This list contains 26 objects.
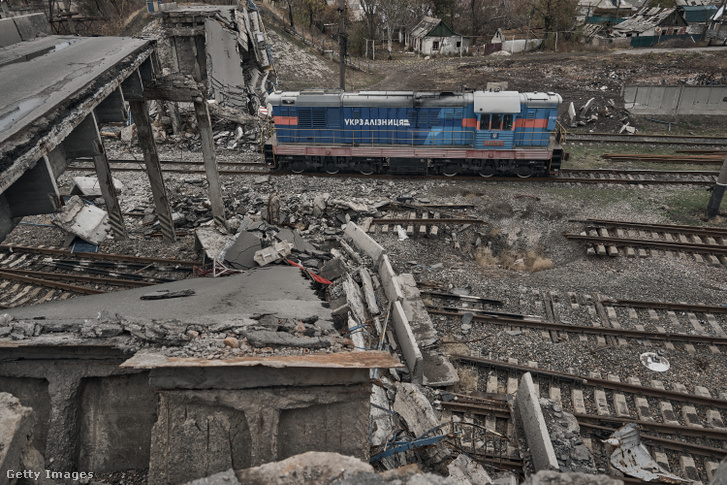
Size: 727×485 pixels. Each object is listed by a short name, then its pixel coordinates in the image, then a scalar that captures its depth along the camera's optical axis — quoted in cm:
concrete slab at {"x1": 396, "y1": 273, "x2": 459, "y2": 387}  923
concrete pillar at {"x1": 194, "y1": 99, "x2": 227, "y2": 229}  1299
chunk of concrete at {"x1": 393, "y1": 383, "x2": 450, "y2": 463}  704
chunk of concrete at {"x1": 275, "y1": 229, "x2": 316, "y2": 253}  1178
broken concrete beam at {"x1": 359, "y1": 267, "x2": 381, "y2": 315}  1055
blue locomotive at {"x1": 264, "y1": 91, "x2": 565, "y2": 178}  1770
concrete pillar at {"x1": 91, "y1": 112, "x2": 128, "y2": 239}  1366
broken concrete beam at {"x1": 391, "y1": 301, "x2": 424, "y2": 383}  904
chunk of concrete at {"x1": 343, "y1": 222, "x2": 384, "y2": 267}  1262
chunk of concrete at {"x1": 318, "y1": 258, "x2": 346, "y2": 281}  1030
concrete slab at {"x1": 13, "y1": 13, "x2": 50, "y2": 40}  1414
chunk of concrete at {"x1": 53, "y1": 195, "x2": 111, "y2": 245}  1398
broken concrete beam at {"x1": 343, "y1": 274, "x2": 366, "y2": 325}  945
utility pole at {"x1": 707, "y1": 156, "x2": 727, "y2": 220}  1440
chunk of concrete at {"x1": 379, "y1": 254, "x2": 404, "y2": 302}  1093
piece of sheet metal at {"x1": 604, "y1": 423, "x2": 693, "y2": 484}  741
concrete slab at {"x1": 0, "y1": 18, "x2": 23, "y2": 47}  1298
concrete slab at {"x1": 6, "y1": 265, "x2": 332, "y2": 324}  713
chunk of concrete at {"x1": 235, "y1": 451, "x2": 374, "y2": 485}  434
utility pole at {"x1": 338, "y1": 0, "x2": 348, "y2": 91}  1950
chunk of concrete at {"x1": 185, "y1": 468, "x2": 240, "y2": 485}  421
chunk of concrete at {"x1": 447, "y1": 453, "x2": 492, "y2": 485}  655
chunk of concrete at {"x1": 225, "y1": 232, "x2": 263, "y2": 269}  1102
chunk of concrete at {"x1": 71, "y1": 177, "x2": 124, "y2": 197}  1717
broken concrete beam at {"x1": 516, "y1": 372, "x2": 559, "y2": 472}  718
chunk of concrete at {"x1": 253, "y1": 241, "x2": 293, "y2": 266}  1075
